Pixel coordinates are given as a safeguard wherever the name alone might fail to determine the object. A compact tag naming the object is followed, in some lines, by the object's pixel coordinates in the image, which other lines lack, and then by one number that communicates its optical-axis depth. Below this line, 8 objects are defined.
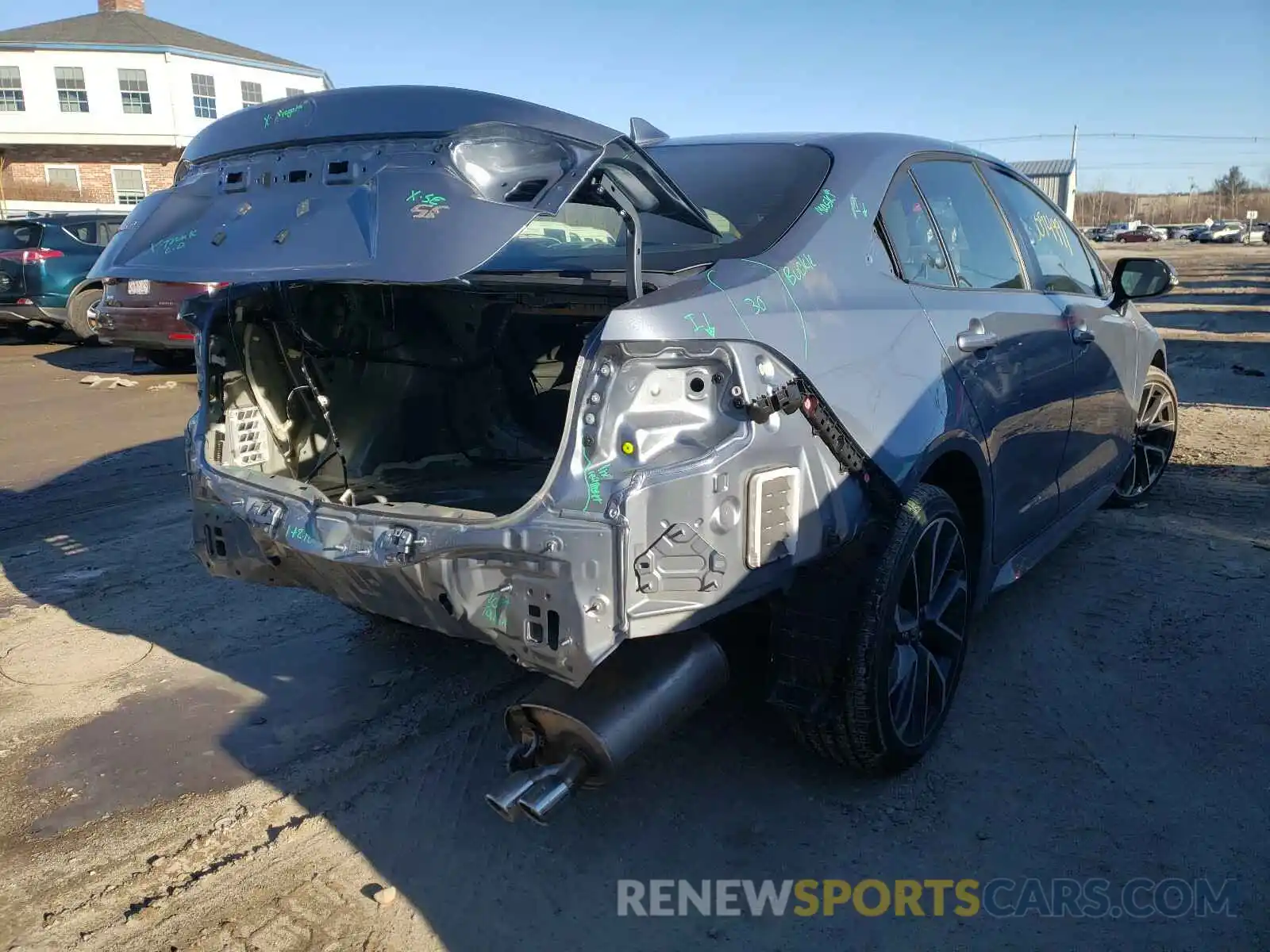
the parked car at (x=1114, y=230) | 72.81
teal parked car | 13.38
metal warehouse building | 74.25
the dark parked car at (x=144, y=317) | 10.26
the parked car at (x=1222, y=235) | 65.25
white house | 32.94
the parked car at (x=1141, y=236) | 68.94
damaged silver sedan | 2.34
